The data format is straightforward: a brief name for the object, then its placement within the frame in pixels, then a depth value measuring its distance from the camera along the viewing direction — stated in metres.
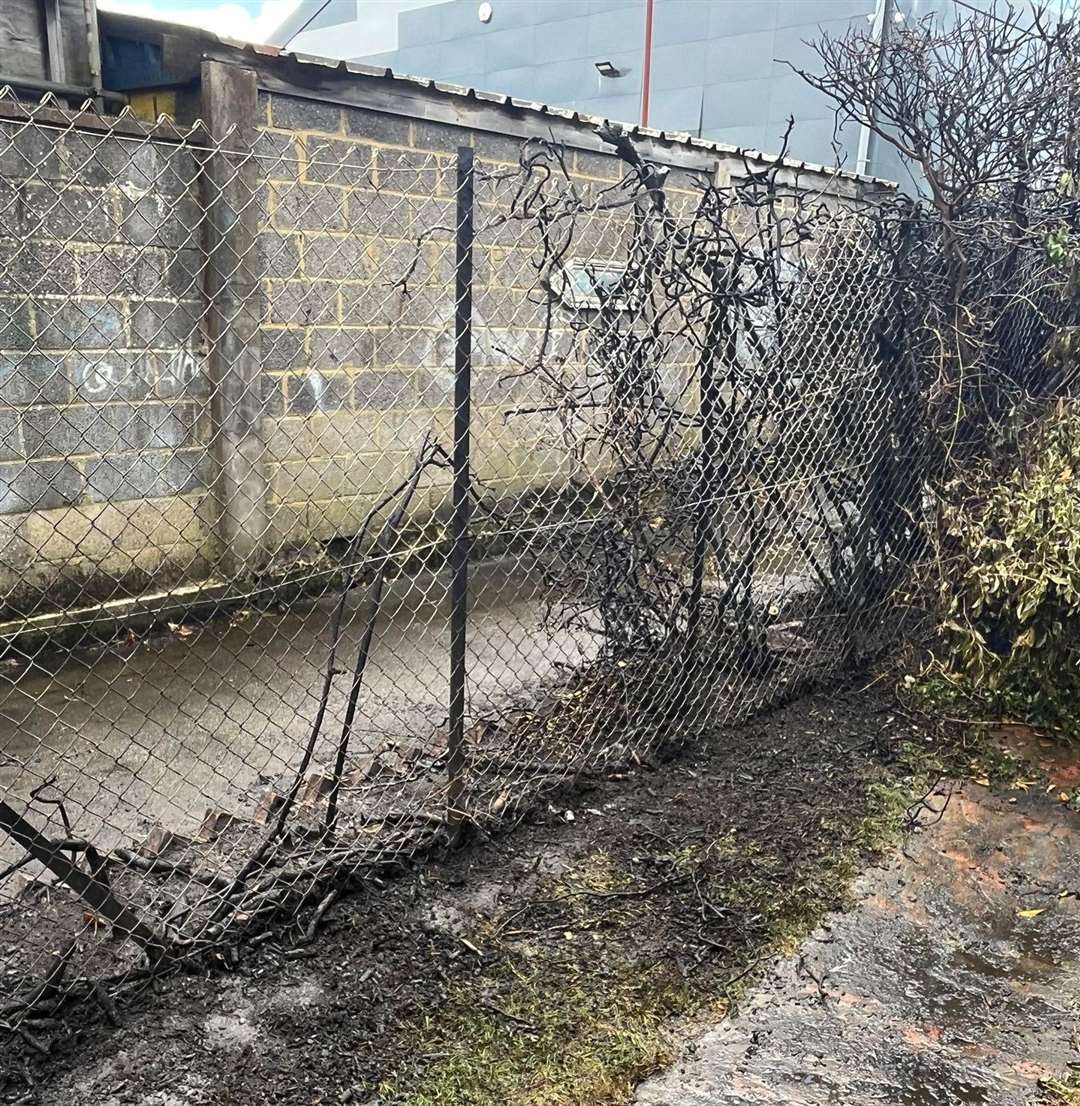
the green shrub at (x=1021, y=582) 3.77
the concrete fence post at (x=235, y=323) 4.77
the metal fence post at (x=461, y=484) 2.67
